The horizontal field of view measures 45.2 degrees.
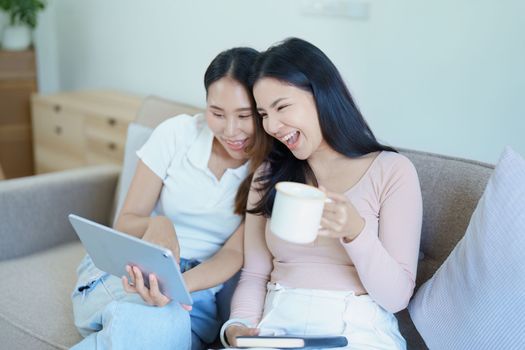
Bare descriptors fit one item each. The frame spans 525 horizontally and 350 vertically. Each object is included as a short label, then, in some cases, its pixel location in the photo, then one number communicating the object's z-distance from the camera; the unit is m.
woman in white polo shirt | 1.30
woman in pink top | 1.25
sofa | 1.39
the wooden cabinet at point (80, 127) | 2.60
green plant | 3.10
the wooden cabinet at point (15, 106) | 3.17
